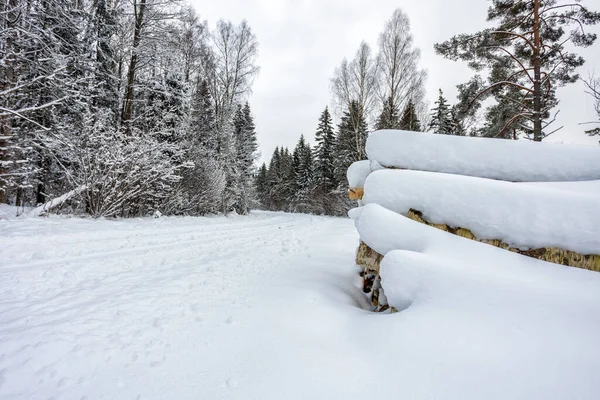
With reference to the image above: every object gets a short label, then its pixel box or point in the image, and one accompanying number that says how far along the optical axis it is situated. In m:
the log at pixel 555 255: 1.94
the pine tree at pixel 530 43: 5.96
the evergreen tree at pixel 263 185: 38.56
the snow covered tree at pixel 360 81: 12.80
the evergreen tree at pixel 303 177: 28.52
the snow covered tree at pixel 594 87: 7.68
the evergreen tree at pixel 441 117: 17.97
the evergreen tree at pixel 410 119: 12.63
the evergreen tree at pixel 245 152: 18.22
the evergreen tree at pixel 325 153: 25.13
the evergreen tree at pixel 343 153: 20.08
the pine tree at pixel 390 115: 12.05
